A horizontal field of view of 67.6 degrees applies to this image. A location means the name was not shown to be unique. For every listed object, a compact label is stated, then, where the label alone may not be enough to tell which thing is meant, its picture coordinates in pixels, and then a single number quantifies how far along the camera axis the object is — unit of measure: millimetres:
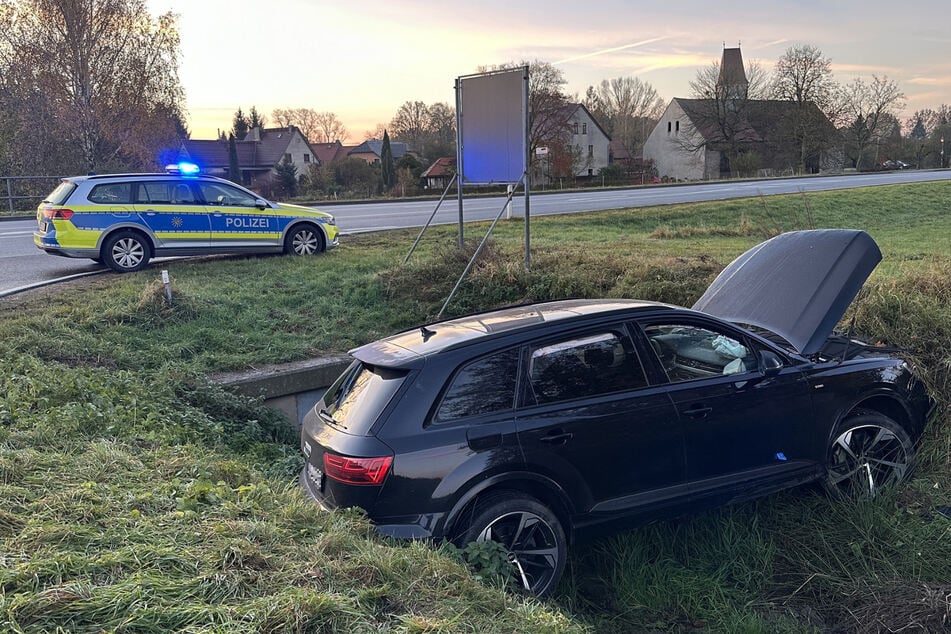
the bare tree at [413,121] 75562
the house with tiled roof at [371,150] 86688
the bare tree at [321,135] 97688
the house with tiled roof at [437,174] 51750
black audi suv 3707
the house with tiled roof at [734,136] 58344
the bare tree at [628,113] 86625
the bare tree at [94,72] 31766
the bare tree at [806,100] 57812
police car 10812
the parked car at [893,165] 57156
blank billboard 9883
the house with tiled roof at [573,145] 55812
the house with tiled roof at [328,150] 88750
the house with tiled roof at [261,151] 74000
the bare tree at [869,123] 58328
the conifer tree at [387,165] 53134
